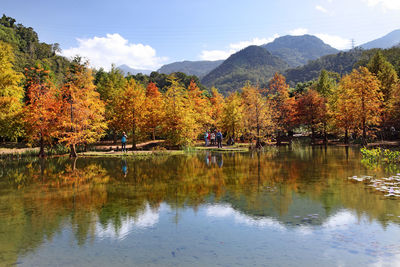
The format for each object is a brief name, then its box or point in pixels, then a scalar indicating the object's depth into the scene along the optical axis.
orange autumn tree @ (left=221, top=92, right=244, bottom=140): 42.19
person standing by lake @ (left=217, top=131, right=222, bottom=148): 35.31
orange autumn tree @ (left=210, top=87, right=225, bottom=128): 45.53
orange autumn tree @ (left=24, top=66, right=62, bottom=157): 27.81
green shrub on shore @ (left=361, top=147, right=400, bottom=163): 19.81
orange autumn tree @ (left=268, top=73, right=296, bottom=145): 45.19
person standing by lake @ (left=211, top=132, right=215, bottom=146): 40.72
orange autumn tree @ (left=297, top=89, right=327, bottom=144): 45.12
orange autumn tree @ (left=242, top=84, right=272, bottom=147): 35.69
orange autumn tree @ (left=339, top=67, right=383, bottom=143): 33.41
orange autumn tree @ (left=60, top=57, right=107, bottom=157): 27.86
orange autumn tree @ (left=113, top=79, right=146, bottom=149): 36.56
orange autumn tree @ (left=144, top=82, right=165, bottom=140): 37.09
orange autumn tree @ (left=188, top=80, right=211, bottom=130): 42.17
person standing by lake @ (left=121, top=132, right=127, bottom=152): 30.96
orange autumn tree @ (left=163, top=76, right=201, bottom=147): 35.09
